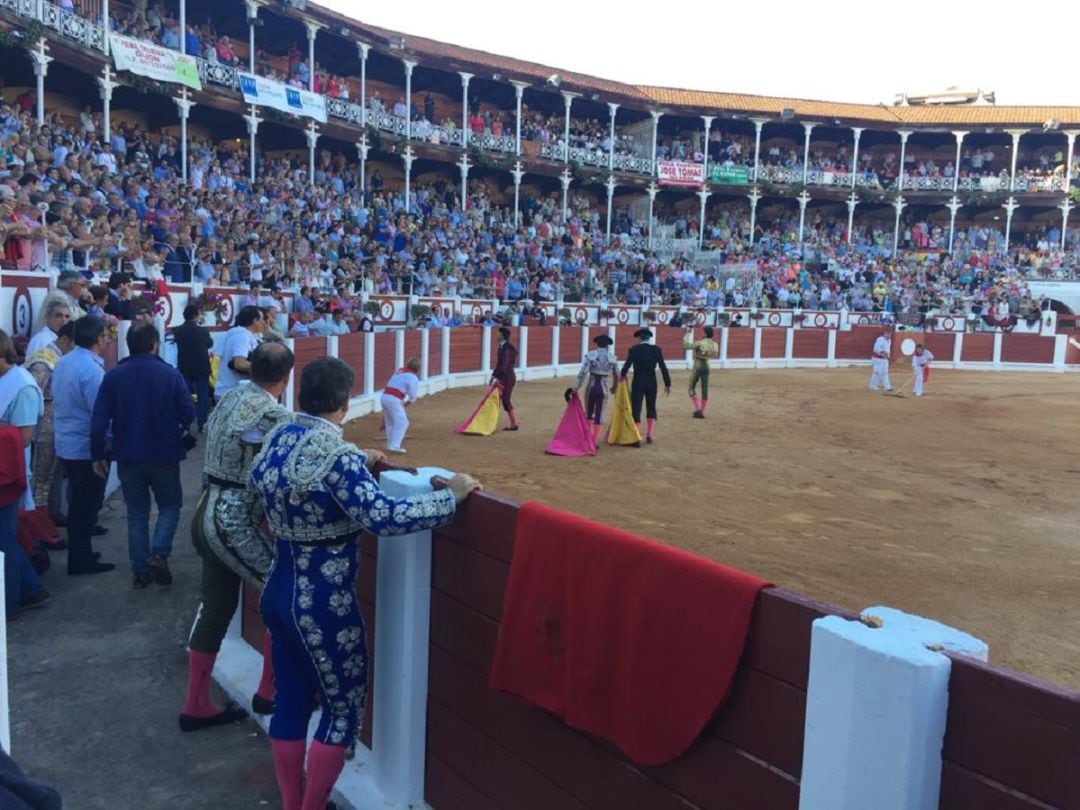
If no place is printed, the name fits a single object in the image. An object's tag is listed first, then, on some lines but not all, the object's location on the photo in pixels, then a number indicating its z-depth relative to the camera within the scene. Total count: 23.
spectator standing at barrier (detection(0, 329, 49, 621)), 4.21
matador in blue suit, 2.42
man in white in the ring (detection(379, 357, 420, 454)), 9.73
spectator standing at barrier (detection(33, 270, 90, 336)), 5.82
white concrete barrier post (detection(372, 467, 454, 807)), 2.83
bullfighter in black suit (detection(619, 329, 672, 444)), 11.12
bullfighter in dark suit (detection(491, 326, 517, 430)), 11.53
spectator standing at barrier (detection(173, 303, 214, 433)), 8.46
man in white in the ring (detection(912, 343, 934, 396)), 18.20
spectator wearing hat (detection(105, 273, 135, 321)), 7.70
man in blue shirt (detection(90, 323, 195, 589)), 4.61
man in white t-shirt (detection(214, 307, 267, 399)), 7.38
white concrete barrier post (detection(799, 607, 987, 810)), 1.53
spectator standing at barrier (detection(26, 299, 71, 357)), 5.76
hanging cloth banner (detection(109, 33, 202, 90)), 18.76
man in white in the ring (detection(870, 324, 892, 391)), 18.42
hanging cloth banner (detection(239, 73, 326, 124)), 22.14
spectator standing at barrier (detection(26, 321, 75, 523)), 5.54
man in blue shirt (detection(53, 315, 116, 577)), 5.04
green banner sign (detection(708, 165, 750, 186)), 35.50
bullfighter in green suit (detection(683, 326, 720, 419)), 13.30
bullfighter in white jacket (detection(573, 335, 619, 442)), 11.55
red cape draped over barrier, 1.86
